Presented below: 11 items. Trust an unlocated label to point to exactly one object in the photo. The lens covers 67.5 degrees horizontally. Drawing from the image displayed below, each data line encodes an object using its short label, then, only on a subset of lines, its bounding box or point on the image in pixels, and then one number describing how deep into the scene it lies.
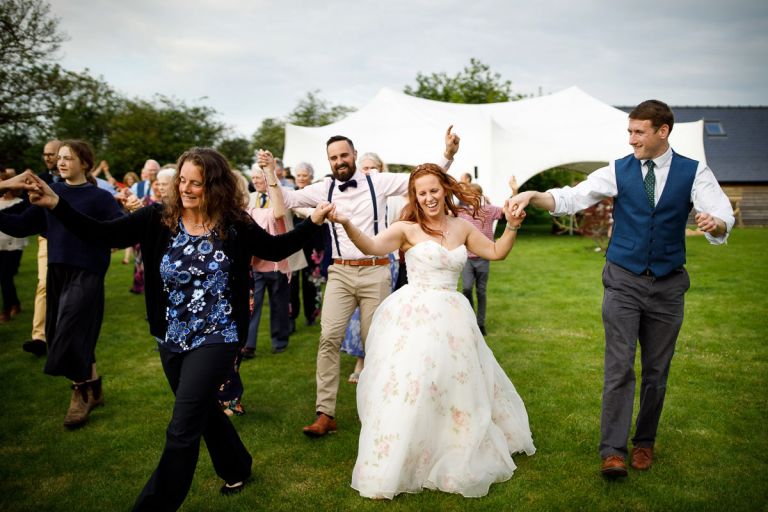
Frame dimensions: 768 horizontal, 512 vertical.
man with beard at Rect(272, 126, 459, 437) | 4.95
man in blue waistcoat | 3.87
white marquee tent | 18.67
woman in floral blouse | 3.21
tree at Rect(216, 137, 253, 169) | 44.19
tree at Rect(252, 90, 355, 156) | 48.91
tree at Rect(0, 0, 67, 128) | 23.52
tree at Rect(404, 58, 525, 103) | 31.12
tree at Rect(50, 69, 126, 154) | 36.69
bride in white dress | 3.78
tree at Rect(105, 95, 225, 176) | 35.22
